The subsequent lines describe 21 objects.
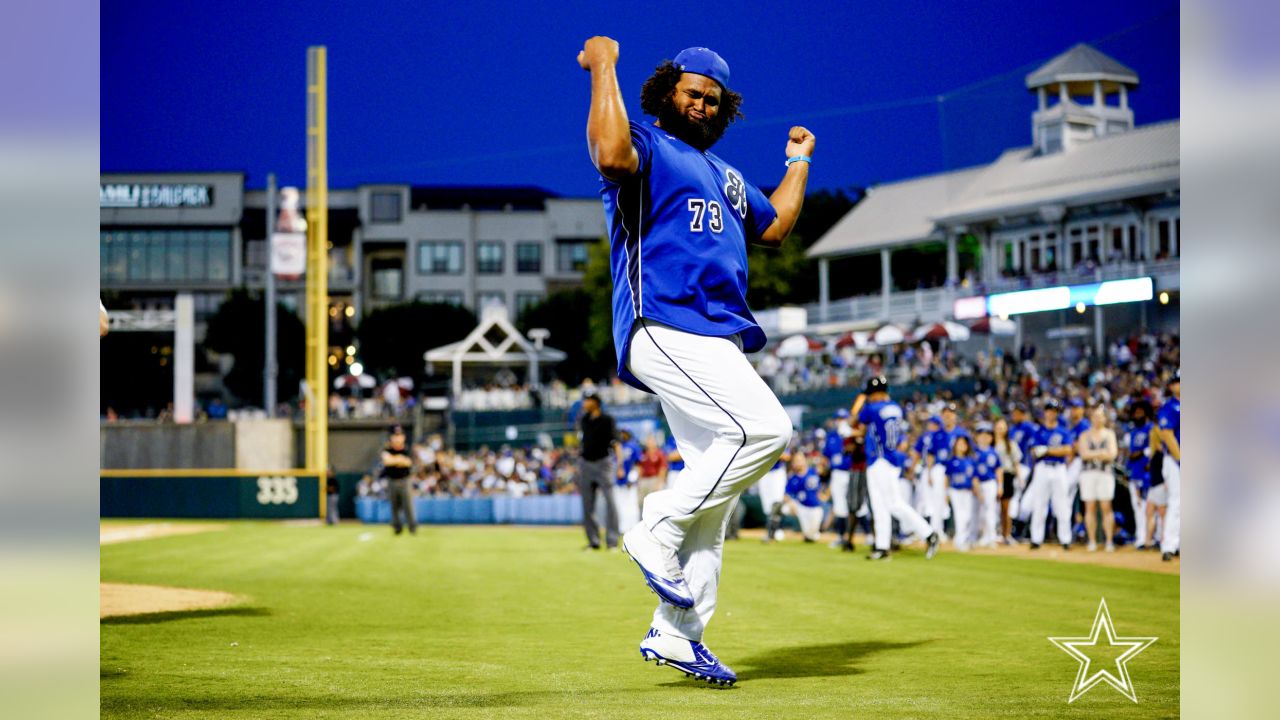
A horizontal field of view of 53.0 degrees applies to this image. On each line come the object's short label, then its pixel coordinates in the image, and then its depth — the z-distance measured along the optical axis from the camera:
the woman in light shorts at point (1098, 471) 13.78
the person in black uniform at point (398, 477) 18.56
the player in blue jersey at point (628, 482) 18.26
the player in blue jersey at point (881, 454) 12.84
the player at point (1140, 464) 13.59
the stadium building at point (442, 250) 57.00
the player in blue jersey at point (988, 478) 15.46
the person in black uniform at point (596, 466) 14.65
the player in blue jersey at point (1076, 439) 14.36
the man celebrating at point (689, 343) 4.16
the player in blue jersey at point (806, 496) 18.09
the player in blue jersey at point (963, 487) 15.35
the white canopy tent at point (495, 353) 40.22
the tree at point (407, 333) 54.19
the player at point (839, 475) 16.23
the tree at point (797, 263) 32.59
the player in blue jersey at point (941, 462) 15.88
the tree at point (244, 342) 47.41
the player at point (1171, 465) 12.41
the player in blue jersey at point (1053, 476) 14.41
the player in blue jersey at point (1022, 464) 15.45
